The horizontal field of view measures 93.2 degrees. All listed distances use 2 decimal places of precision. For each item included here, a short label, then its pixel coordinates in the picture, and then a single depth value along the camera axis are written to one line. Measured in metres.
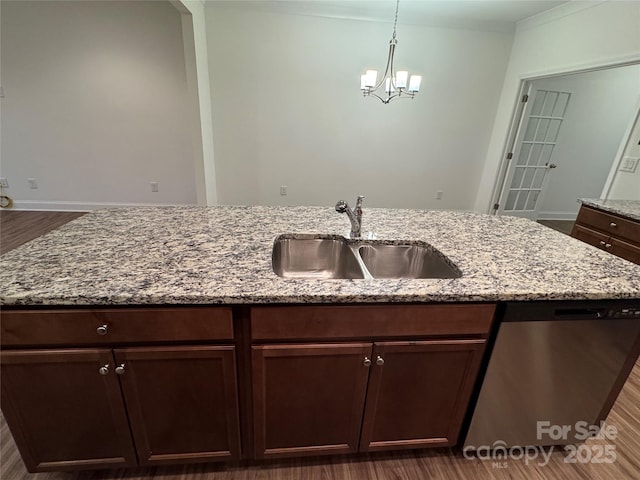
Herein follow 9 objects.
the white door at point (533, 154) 3.93
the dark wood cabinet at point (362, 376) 1.04
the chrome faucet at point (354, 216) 1.48
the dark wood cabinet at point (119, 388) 0.95
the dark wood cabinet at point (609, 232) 2.10
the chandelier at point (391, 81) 2.90
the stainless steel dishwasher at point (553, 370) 1.11
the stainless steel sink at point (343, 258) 1.44
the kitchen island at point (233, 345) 0.95
